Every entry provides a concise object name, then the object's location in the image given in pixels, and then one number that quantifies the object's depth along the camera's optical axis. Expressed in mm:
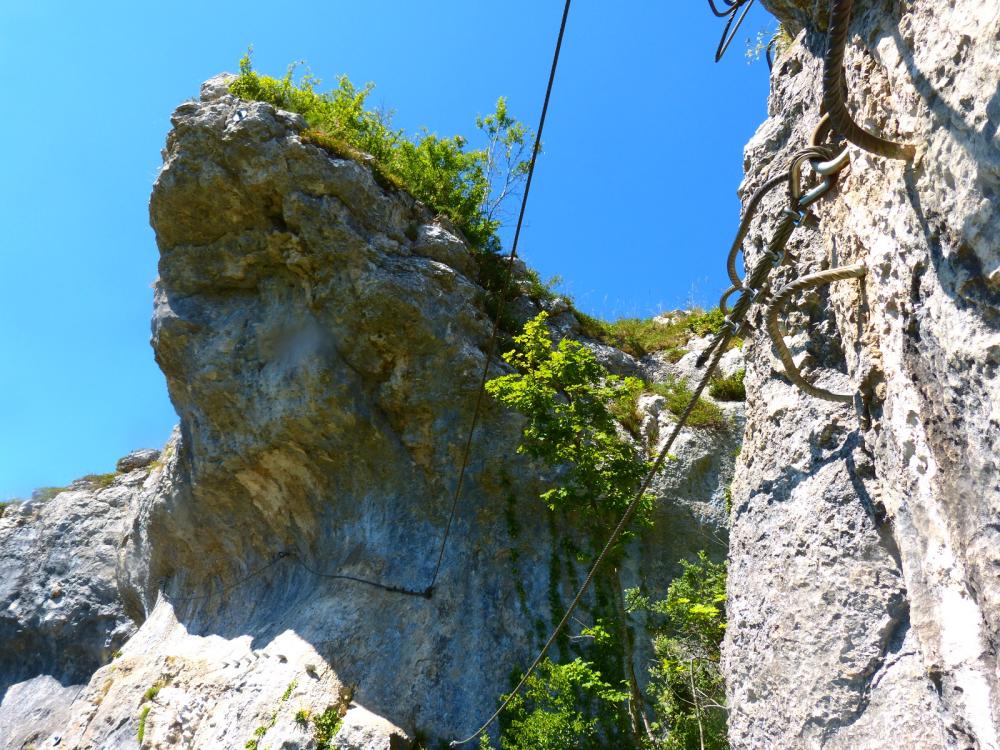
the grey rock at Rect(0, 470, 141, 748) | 18016
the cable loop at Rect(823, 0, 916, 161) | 3525
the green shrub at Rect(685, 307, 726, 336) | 16062
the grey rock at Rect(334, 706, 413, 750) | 9812
